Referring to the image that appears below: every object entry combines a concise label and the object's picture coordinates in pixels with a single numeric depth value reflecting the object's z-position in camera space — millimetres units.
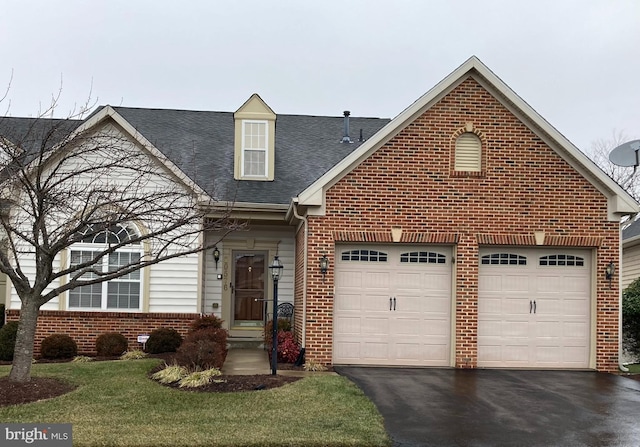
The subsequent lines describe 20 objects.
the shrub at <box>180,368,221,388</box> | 10047
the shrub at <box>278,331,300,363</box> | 13180
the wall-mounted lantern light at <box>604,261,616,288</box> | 13352
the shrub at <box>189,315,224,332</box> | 13977
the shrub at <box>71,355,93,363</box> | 13297
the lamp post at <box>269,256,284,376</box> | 11656
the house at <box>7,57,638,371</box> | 13109
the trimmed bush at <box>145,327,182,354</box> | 14109
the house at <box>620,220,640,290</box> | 20652
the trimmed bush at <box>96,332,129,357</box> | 14086
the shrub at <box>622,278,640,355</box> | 16781
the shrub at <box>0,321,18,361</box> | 13633
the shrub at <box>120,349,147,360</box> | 13672
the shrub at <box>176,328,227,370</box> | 10820
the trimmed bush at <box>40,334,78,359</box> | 13945
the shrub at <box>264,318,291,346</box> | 15219
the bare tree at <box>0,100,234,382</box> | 9688
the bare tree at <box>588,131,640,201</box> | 34597
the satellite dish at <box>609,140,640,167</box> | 12620
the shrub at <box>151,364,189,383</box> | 10469
